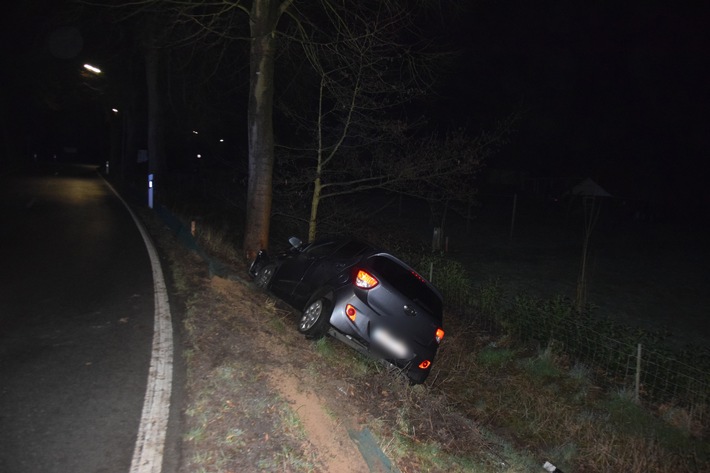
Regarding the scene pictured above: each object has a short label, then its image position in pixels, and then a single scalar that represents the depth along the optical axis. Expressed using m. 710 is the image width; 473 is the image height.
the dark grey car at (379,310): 6.23
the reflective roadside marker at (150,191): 19.05
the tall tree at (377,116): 10.32
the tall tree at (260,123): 10.34
